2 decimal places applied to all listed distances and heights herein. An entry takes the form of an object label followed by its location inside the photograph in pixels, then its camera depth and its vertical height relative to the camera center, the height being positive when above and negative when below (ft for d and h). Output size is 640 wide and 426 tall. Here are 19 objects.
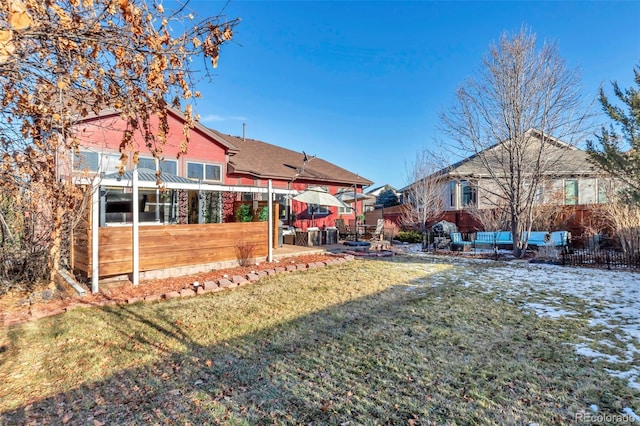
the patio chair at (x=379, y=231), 52.90 -2.27
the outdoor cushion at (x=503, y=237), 44.19 -2.76
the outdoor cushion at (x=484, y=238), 44.39 -3.00
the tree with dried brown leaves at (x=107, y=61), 7.86 +4.60
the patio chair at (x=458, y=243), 43.62 -3.57
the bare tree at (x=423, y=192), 62.13 +5.32
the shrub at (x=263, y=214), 37.40 +0.48
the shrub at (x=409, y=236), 58.08 -3.55
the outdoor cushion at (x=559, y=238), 39.27 -2.72
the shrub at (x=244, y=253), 29.96 -3.37
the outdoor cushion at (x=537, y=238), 41.27 -2.78
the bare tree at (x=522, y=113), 37.73 +13.25
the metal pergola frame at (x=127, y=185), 20.58 +2.24
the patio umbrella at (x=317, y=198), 43.21 +2.91
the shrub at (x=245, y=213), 39.07 +0.63
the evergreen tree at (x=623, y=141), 29.30 +7.76
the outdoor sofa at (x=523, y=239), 40.40 -2.94
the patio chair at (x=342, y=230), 55.98 -2.20
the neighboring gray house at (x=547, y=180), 39.75 +6.84
